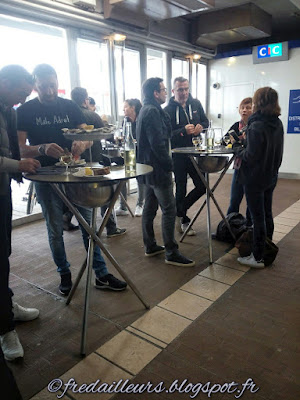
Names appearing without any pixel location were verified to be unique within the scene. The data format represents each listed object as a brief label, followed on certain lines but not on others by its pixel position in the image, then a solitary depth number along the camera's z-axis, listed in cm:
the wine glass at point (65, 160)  202
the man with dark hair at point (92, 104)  431
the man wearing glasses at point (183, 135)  357
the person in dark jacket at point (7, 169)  174
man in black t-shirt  226
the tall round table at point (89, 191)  172
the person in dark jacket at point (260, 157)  250
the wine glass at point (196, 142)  329
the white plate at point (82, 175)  175
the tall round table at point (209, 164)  296
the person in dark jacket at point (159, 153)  261
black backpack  339
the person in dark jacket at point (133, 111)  432
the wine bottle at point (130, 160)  202
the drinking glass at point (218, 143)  336
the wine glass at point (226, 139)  324
